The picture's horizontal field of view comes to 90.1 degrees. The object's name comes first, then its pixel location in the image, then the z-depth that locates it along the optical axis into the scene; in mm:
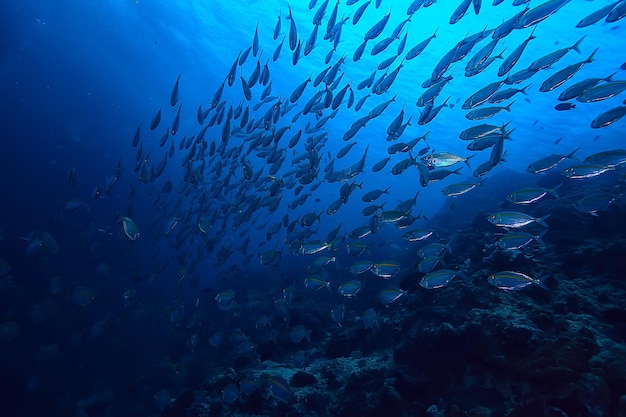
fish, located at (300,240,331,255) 7588
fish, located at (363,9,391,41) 6629
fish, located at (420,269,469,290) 5352
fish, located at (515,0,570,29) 5148
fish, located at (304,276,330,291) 7332
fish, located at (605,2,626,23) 5621
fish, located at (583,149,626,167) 4930
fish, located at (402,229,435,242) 6551
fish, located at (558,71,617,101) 5250
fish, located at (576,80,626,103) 4830
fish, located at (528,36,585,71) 5348
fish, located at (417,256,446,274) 5945
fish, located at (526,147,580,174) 5488
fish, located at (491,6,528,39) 5533
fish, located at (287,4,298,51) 6277
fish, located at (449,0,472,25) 6047
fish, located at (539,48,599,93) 5000
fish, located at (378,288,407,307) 6230
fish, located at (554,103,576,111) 6157
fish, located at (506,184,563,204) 5086
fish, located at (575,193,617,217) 5141
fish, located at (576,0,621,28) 5941
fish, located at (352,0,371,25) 6895
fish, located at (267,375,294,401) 5451
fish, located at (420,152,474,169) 5988
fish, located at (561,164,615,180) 4877
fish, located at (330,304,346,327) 7910
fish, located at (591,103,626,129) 5082
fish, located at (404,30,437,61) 6793
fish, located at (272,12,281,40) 7721
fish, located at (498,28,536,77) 5438
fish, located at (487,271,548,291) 4461
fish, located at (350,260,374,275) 6776
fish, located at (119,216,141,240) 6924
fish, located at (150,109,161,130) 7608
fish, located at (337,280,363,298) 6797
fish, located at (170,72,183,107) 7070
